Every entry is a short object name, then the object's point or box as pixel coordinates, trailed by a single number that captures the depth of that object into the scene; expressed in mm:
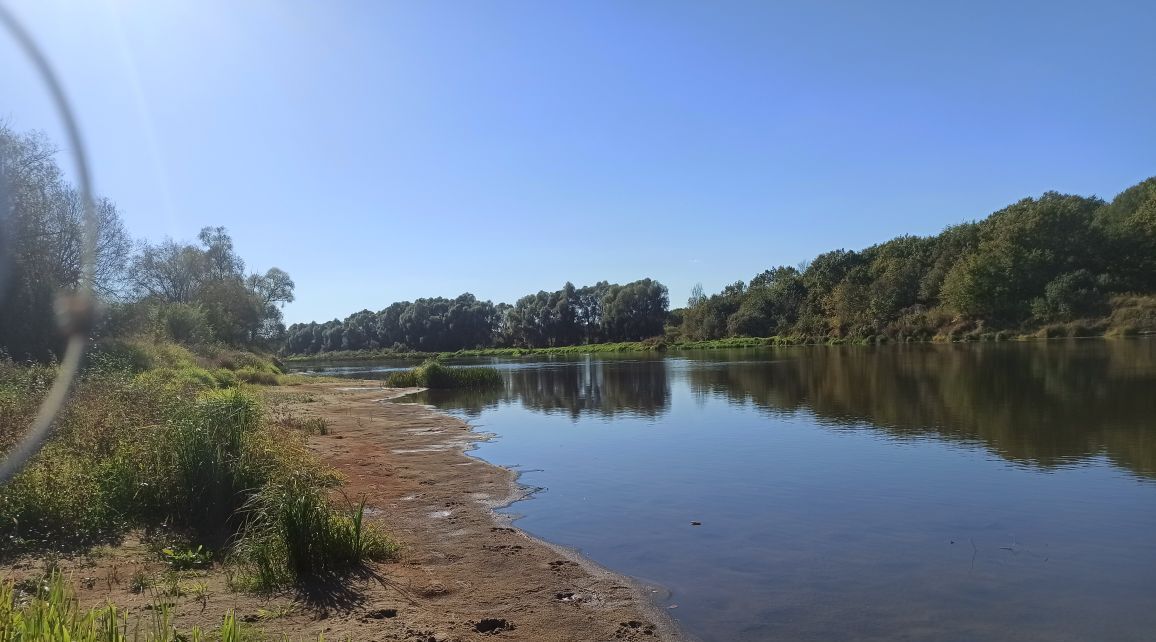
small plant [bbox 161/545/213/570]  8134
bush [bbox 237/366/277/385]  43812
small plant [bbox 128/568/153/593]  7176
